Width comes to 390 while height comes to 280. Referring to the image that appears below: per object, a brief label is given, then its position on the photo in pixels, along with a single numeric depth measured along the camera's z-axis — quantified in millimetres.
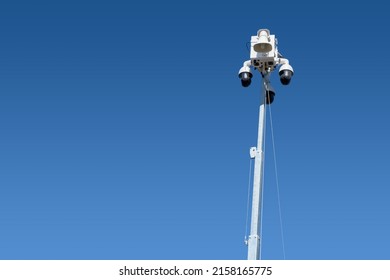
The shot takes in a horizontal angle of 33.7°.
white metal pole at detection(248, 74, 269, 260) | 16484
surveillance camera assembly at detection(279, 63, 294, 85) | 18438
